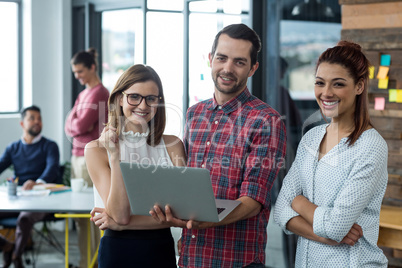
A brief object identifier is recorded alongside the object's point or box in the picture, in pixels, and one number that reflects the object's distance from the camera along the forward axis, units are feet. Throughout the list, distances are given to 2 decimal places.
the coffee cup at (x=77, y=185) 12.73
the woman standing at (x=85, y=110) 15.30
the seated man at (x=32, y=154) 14.69
